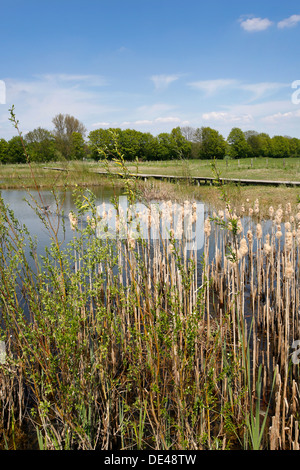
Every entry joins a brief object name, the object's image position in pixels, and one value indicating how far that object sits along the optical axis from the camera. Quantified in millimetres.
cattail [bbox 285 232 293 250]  4708
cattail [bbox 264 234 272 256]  5128
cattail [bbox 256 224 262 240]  5270
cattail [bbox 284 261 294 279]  4043
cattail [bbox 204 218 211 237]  5125
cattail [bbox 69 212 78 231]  4083
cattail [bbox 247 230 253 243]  5688
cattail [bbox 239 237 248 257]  4207
